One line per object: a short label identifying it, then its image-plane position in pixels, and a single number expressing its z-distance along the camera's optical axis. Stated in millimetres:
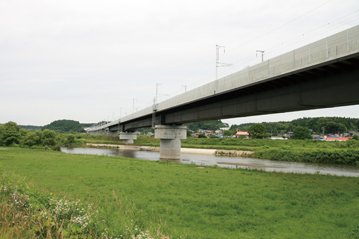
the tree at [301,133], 100312
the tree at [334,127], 136750
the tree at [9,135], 55094
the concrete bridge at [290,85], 17969
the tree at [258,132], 103062
